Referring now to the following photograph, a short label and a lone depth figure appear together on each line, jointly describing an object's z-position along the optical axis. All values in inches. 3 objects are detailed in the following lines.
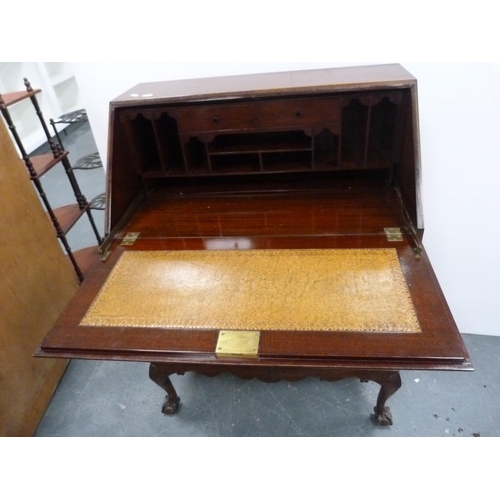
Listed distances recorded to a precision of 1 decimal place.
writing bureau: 33.5
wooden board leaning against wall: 56.0
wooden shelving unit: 60.7
